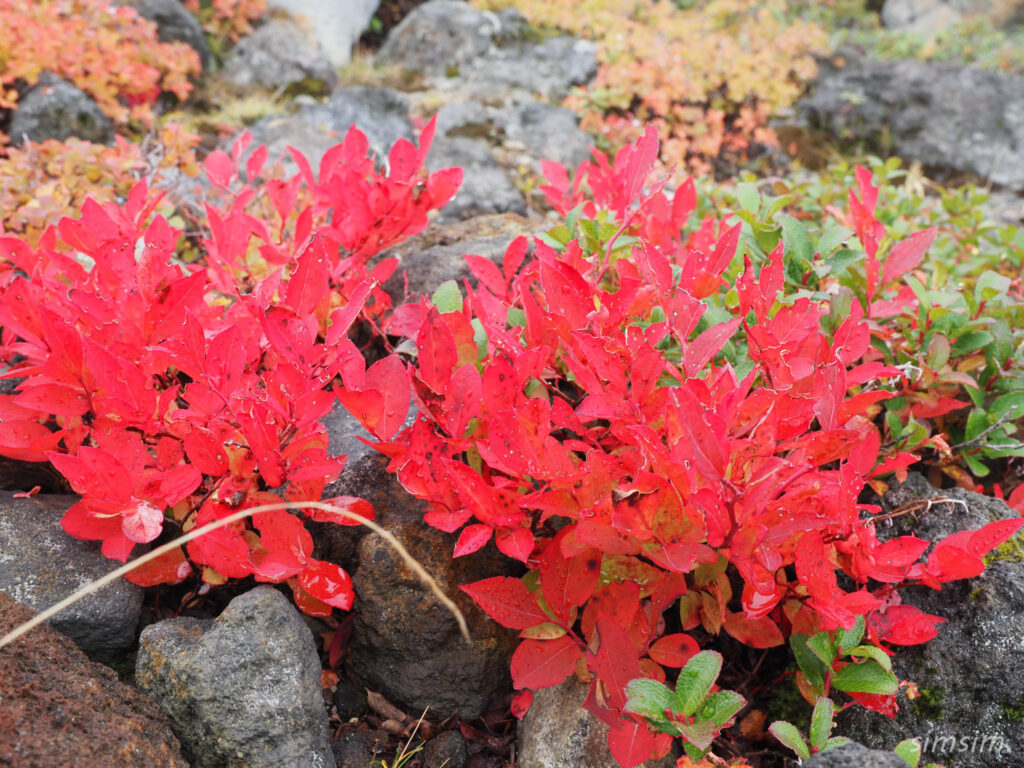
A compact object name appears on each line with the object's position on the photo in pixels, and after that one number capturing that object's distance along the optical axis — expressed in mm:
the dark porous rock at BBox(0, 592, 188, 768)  386
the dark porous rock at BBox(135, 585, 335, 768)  422
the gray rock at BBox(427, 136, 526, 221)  981
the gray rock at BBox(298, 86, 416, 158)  1420
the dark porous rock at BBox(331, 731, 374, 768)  461
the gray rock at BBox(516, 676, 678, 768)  450
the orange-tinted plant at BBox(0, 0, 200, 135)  1085
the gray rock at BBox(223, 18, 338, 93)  1807
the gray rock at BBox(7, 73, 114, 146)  1068
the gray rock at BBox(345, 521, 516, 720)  468
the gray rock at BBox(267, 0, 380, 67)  2075
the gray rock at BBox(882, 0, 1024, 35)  2864
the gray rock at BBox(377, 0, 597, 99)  1886
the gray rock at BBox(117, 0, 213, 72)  1594
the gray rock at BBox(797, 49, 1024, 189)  1534
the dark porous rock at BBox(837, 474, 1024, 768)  439
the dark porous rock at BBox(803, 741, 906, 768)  384
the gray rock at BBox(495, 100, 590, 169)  1432
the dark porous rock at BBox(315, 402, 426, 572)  485
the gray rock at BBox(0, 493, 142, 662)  447
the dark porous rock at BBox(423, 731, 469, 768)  468
